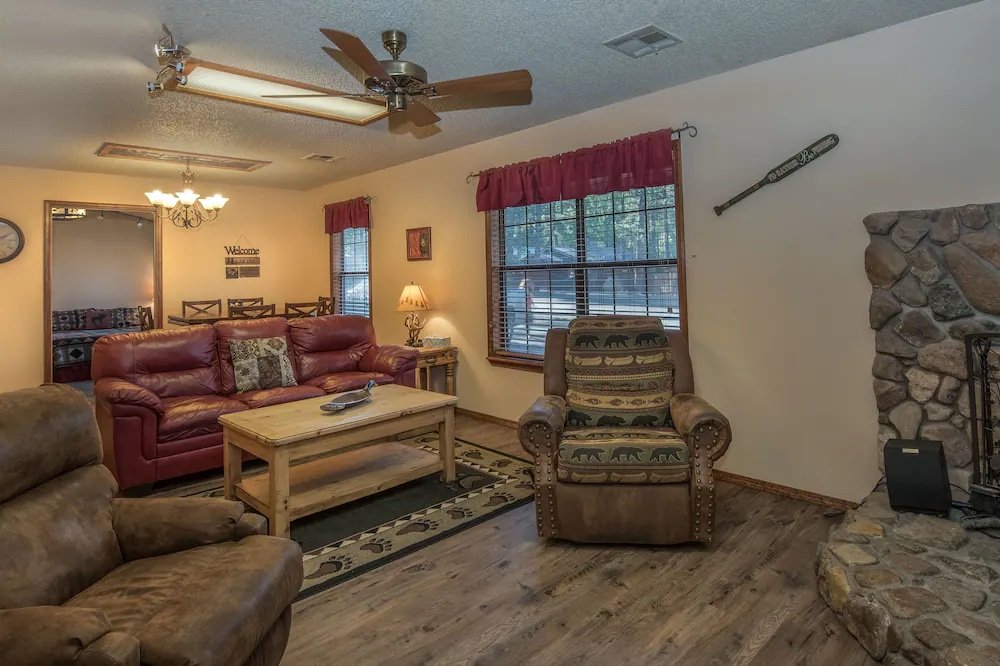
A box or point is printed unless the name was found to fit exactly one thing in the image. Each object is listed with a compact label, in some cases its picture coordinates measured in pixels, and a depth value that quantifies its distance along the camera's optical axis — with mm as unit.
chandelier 5184
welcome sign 6773
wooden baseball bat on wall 2998
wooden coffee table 2752
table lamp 5266
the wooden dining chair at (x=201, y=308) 6426
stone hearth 1749
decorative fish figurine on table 3150
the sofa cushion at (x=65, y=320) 8062
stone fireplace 2543
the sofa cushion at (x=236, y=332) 4285
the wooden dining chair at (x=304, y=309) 6424
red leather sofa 3434
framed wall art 5527
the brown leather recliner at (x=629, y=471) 2553
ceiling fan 2307
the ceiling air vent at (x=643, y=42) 2820
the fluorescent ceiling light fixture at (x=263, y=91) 3194
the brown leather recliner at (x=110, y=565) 1190
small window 6551
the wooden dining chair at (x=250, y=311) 5945
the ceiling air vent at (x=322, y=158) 5359
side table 5024
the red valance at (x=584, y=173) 3643
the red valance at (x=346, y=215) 6250
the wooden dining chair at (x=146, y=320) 6234
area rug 2609
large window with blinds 3832
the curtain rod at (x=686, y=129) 3547
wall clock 5371
